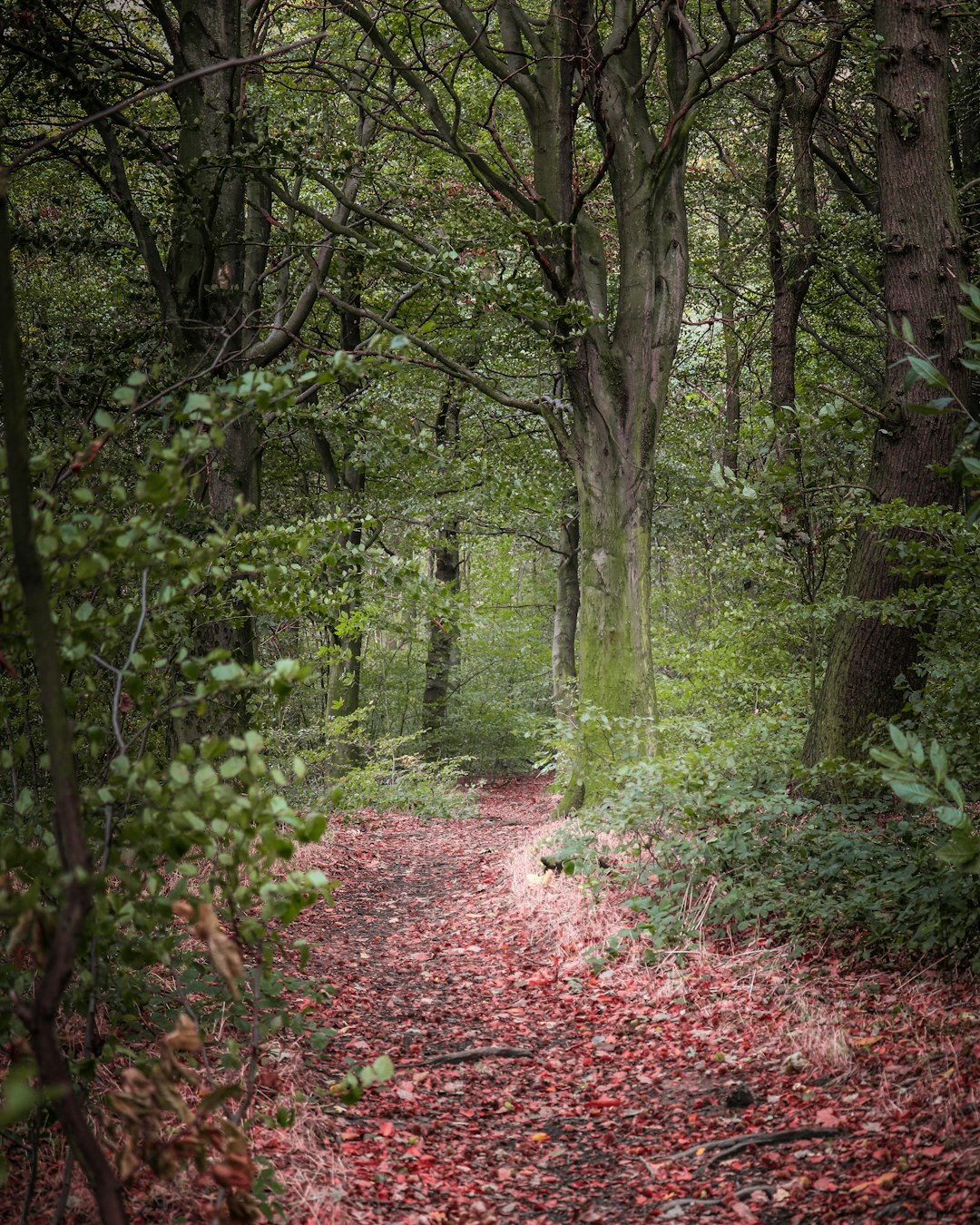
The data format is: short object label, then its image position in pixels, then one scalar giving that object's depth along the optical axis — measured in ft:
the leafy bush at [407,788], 39.73
